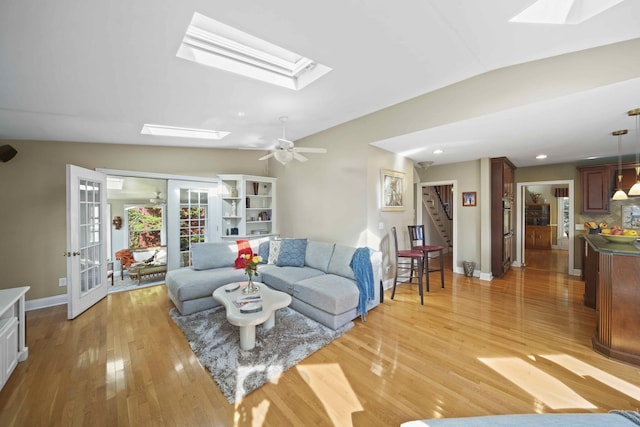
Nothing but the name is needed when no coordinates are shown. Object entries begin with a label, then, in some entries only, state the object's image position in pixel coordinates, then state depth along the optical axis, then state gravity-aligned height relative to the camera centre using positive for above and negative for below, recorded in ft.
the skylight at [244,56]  6.53 +4.87
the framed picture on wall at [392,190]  13.58 +1.30
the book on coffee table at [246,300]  8.54 -3.15
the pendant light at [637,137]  8.33 +3.36
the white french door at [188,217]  15.49 -0.21
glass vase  9.48 -3.03
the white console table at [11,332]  6.34 -3.34
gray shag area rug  6.59 -4.45
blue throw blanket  10.13 -2.76
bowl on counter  8.71 -1.04
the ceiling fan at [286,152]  10.63 +2.71
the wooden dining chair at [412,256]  11.71 -2.32
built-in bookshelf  17.01 +0.52
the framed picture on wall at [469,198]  16.83 +0.92
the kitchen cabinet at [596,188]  15.40 +1.46
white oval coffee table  7.60 -3.26
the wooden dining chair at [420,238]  13.43 -1.57
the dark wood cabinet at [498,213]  15.79 -0.13
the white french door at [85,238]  10.47 -1.15
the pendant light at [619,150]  10.46 +3.26
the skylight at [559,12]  5.65 +4.77
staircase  23.02 +0.37
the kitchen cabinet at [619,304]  7.23 -2.90
